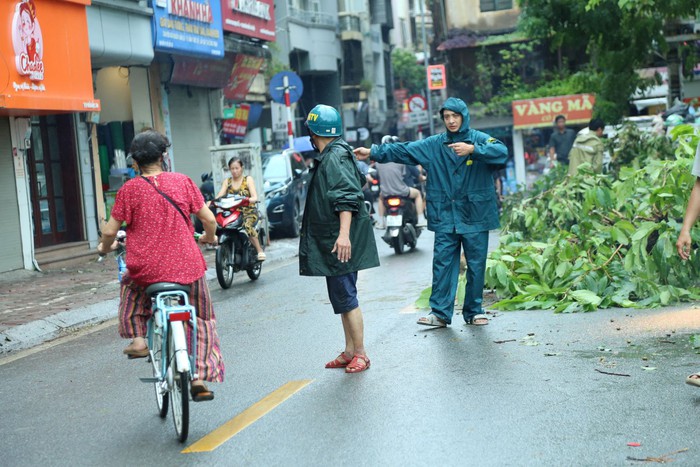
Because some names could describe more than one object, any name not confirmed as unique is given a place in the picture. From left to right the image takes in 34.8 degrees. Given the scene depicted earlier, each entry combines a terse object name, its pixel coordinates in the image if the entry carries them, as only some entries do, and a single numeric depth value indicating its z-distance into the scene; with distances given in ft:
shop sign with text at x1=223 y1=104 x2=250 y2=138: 101.86
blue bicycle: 18.48
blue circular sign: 86.33
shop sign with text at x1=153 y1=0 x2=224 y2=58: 72.59
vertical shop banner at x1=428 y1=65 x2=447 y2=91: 135.74
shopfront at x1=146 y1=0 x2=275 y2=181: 77.00
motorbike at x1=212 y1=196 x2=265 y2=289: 46.24
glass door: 63.26
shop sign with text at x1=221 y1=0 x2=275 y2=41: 87.61
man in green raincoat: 23.89
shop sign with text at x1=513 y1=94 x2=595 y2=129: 134.21
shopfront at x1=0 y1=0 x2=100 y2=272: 53.26
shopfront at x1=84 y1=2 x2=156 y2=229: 66.13
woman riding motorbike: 48.88
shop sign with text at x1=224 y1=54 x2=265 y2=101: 95.14
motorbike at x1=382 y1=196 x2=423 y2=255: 56.03
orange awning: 52.39
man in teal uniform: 29.94
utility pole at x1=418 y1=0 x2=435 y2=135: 157.18
